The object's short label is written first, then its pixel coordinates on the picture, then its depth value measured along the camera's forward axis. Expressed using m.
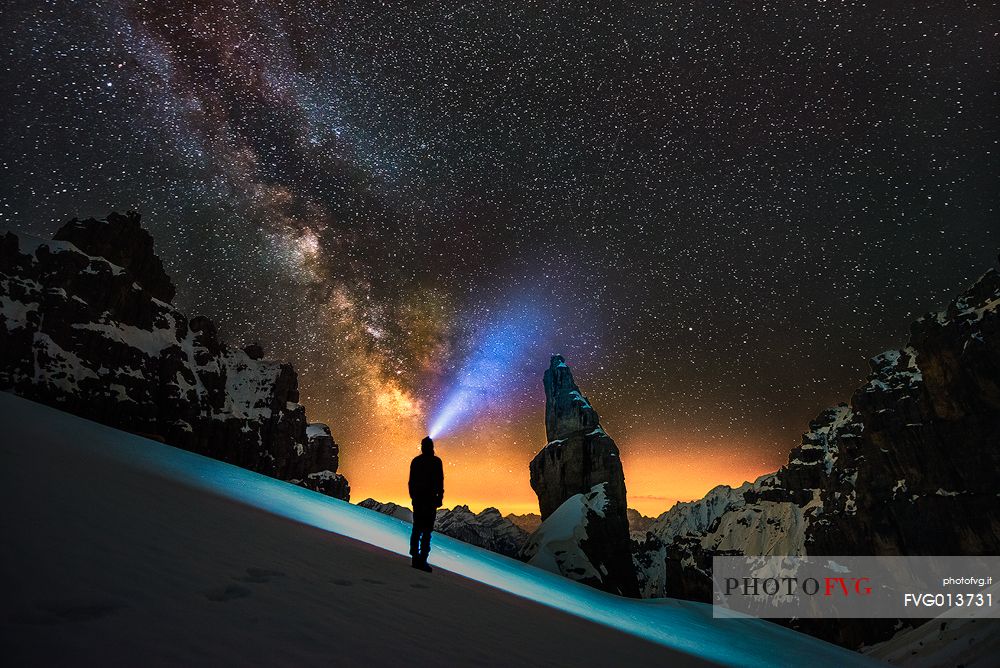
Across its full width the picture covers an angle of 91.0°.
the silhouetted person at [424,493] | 9.51
